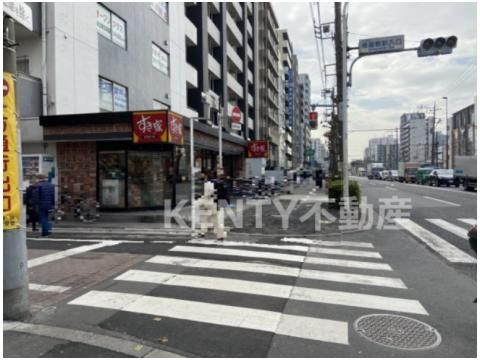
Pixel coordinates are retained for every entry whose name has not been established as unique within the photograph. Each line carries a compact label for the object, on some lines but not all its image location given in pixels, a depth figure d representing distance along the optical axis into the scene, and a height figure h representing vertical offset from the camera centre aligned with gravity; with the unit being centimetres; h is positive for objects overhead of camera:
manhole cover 407 -181
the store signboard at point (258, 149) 2972 +178
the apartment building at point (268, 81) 5260 +1345
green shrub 1555 -79
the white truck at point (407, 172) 5750 -19
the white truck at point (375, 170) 8519 +23
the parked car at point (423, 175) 4654 -61
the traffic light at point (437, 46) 1158 +378
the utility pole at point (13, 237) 444 -75
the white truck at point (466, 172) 3165 -15
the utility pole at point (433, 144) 6404 +463
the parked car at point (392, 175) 7044 -76
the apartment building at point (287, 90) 8256 +1851
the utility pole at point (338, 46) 1712 +563
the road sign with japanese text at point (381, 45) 1320 +442
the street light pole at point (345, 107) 1451 +244
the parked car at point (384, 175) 7624 -79
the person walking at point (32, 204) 1147 -91
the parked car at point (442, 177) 4047 -69
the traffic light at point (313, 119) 2387 +324
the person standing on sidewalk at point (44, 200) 1066 -73
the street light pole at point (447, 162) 6924 +163
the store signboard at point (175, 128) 1404 +167
